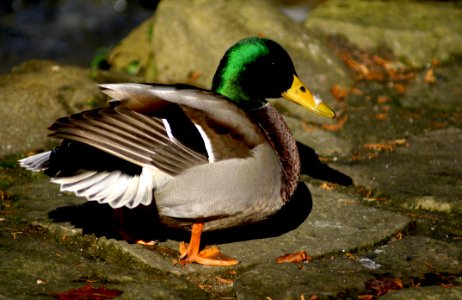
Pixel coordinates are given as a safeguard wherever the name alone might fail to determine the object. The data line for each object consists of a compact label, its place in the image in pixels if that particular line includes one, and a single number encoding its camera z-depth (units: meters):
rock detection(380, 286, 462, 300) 6.34
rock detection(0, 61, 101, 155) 9.94
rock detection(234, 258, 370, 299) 6.39
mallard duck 6.77
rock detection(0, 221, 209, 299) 6.24
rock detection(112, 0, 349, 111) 11.64
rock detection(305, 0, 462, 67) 12.84
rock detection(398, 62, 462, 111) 11.50
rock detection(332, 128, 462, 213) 8.53
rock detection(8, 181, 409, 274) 7.31
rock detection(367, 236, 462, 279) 6.93
